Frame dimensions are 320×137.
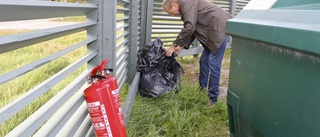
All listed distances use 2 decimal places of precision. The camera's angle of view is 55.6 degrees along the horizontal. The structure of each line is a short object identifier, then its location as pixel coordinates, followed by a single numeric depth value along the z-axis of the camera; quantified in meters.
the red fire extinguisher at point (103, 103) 1.85
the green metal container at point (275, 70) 1.28
